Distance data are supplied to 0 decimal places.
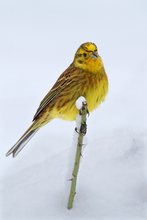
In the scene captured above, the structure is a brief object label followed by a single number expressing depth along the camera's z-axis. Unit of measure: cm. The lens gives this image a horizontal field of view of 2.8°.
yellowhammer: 352
